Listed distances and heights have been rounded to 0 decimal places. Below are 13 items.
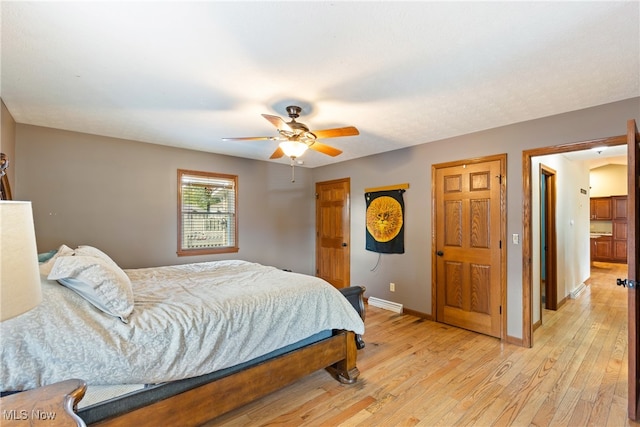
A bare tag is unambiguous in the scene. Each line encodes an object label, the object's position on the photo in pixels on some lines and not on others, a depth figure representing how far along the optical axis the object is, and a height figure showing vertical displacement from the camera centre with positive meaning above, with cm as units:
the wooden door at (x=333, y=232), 509 -30
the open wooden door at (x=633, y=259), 190 -31
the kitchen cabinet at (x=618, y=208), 785 +17
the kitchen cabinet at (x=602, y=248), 810 -98
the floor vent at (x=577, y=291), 484 -135
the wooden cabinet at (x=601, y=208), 813 +17
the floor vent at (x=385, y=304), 422 -136
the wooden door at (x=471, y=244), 332 -36
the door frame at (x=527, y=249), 309 -37
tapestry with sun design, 426 -10
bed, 137 -71
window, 415 +5
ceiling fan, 248 +72
